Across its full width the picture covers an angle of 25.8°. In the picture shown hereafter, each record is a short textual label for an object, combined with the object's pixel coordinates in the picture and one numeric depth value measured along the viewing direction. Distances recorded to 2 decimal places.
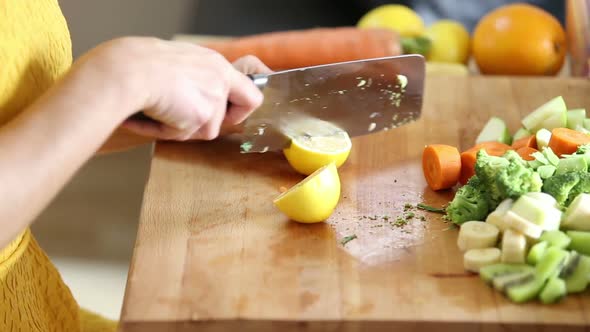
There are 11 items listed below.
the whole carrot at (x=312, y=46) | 1.27
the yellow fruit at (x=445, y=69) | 1.26
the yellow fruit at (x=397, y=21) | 1.36
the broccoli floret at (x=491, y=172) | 0.91
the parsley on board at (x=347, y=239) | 0.92
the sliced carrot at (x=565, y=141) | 0.96
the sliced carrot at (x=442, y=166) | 0.98
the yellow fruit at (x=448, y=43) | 1.34
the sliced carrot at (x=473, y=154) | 0.98
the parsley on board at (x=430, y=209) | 0.96
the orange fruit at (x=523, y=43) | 1.25
